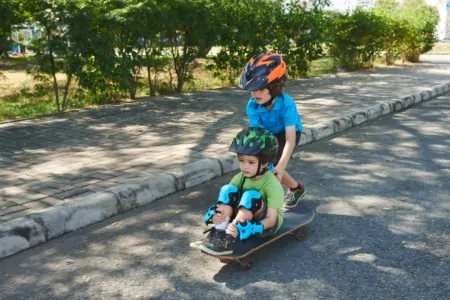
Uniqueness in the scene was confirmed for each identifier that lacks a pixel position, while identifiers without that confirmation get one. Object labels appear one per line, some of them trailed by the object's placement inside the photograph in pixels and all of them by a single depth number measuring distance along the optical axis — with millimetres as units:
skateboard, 3102
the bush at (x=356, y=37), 14852
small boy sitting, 3109
